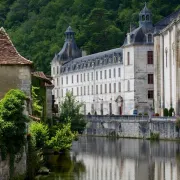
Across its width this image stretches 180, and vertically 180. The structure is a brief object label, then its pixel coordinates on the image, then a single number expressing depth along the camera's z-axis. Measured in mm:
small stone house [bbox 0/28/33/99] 39844
